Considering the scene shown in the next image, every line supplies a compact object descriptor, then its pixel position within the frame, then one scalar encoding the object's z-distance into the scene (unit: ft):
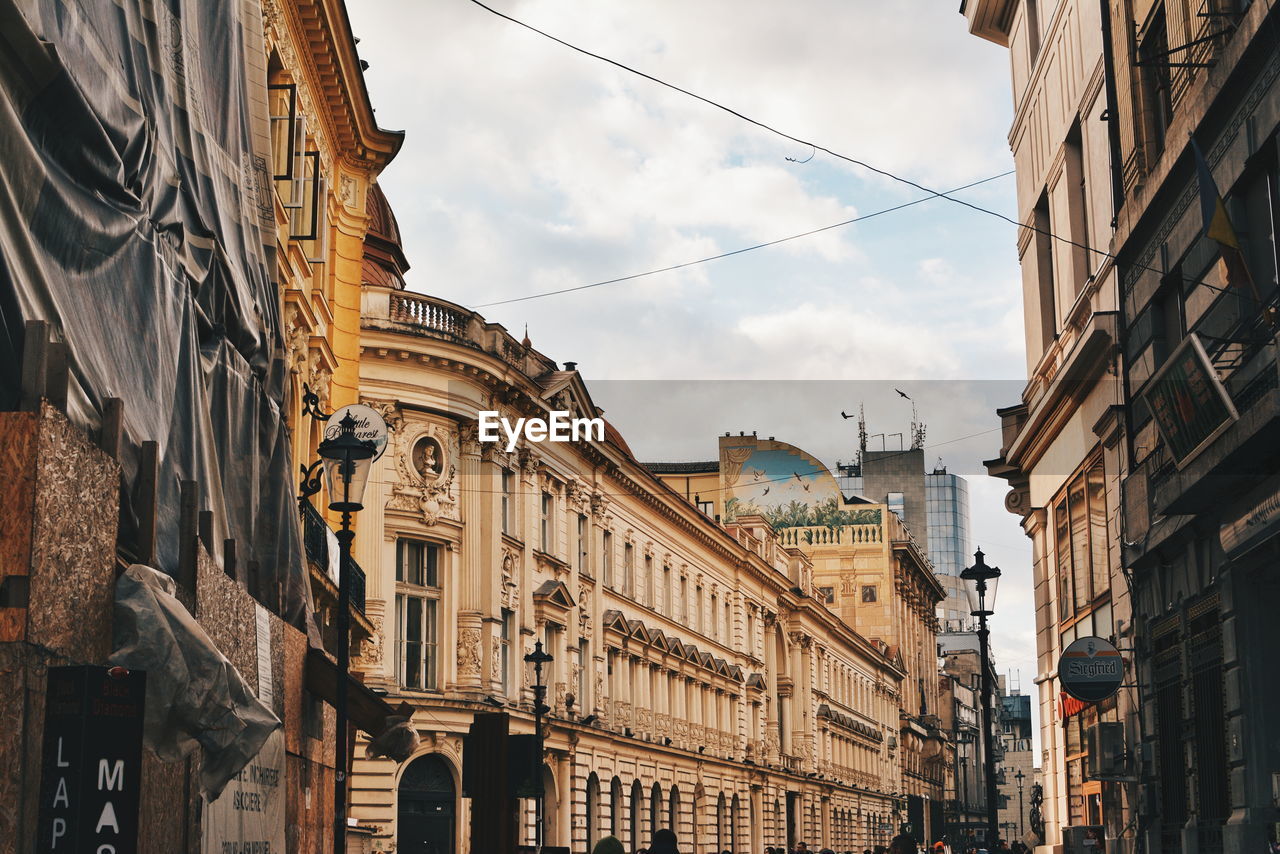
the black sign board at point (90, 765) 25.63
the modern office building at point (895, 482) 424.87
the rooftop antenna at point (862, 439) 414.14
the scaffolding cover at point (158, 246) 28.71
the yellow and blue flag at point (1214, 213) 48.98
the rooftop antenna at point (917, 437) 404.18
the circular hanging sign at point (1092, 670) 64.08
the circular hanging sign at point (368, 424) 75.00
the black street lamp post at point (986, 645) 77.81
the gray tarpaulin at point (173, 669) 30.40
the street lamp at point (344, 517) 52.44
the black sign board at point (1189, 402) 49.49
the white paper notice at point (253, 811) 38.99
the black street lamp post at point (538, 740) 81.28
